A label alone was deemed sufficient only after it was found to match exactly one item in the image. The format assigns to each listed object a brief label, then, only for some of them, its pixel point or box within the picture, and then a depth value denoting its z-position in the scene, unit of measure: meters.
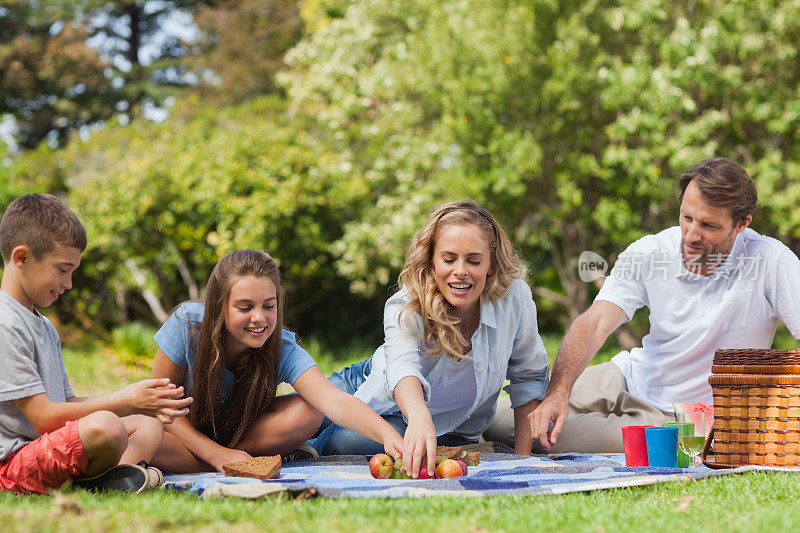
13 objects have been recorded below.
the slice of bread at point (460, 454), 3.74
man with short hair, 4.31
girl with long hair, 3.80
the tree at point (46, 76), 21.95
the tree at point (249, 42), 19.08
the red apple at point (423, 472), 3.50
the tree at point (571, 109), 9.09
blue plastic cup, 3.85
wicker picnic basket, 3.77
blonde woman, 3.82
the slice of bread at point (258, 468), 3.50
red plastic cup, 3.93
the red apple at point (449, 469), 3.53
